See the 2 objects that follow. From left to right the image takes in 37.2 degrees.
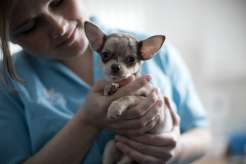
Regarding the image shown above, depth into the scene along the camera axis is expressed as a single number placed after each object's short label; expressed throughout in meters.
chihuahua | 0.84
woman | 0.89
